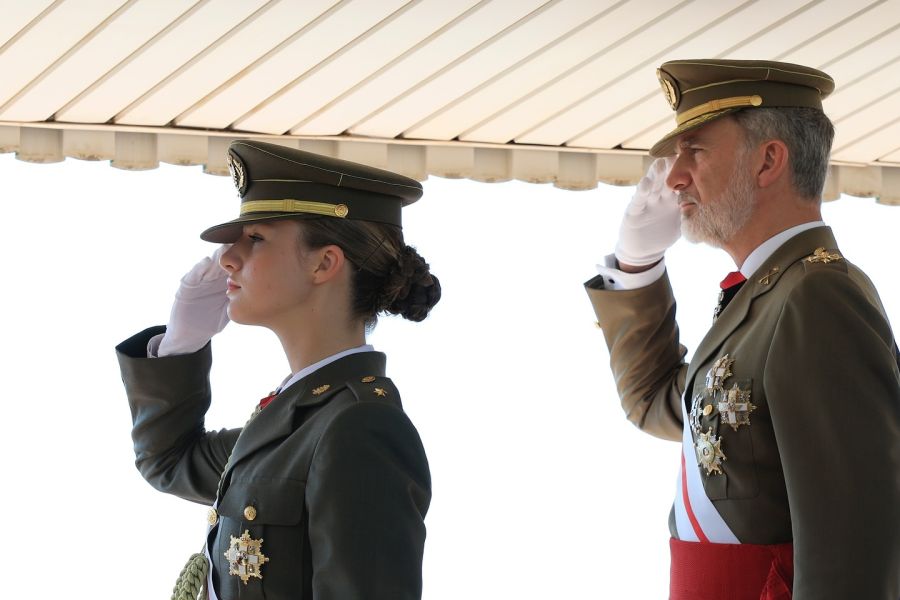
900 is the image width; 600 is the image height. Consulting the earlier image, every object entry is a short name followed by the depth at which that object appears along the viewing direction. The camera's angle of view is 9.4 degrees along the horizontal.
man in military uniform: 7.56
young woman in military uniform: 7.54
